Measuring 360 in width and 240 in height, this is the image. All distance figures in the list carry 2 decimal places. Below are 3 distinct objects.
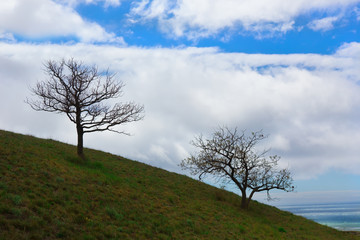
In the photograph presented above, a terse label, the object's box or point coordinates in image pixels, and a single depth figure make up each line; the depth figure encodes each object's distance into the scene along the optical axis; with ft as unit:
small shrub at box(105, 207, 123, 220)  50.41
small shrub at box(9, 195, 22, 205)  41.25
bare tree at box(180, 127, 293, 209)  97.24
